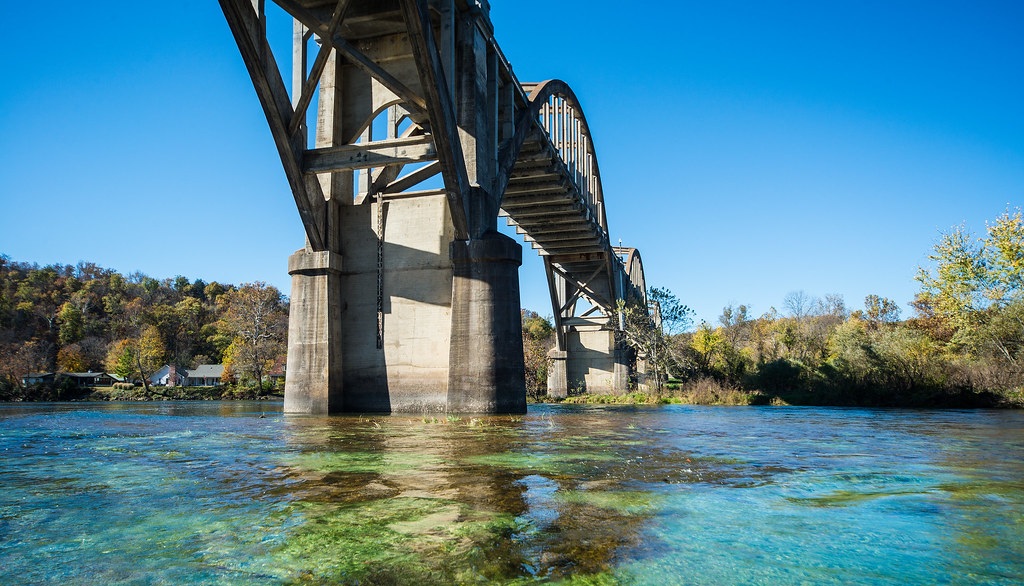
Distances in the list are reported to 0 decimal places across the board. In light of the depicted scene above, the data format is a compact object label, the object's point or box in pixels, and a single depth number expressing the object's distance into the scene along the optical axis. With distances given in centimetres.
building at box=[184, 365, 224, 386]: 8188
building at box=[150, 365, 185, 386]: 8062
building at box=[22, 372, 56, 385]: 6744
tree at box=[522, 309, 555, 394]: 5494
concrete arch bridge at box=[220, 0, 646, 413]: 1612
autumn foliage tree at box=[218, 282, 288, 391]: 5916
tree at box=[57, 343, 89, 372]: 8212
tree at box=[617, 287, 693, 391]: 4119
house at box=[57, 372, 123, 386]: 7881
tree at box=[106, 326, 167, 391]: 7400
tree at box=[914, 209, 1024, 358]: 2488
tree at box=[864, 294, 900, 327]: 6706
